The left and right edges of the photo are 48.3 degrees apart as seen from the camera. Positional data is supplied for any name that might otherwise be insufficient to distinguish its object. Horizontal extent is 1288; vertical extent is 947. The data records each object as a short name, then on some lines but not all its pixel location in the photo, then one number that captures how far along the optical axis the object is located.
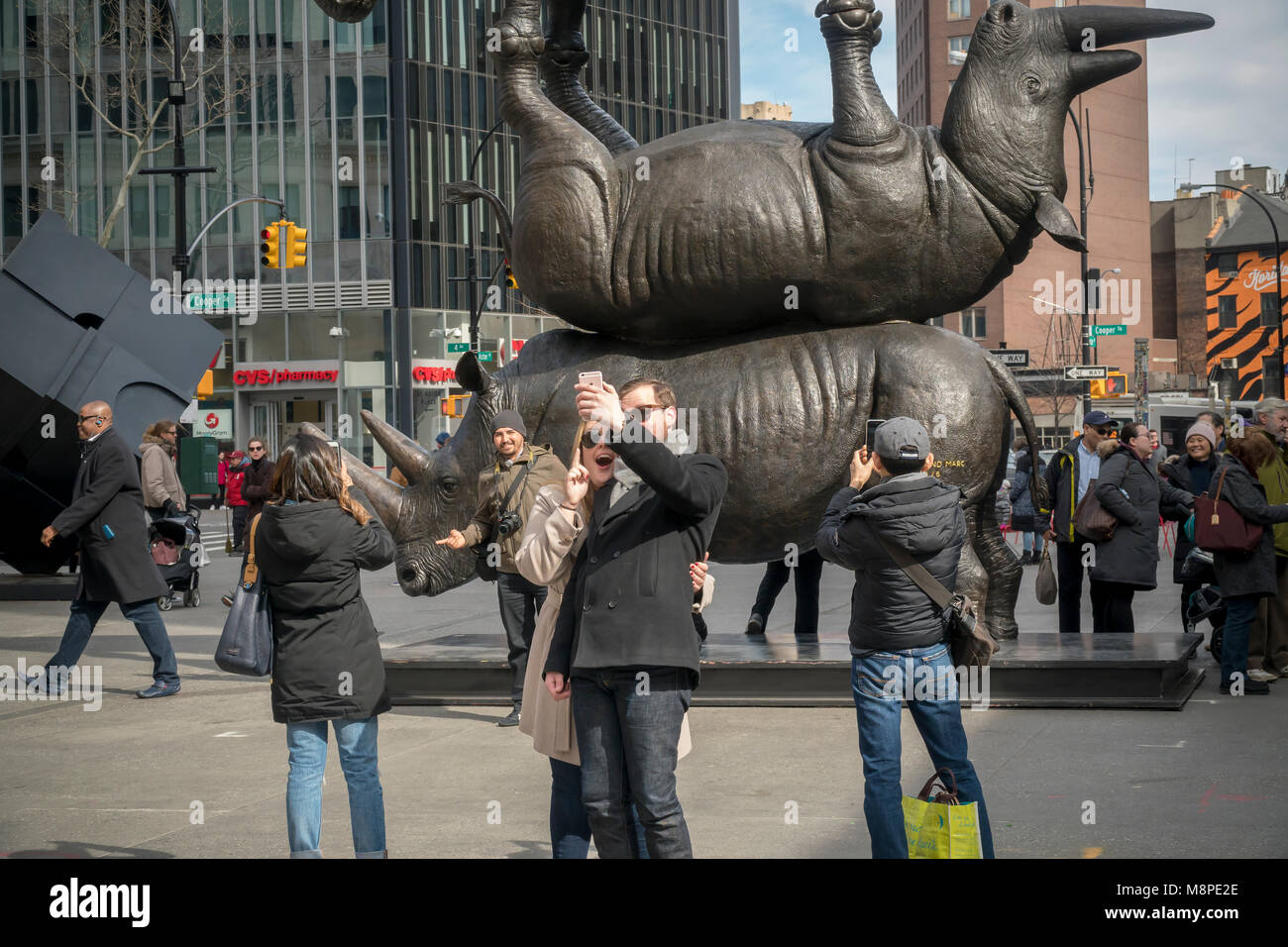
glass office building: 45.78
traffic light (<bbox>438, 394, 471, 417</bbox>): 34.53
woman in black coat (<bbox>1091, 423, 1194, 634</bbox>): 9.76
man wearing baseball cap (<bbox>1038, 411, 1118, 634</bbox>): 10.71
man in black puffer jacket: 5.09
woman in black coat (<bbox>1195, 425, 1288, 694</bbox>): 8.91
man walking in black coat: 9.66
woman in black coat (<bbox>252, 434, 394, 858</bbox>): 5.27
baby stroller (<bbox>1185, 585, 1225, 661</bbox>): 9.95
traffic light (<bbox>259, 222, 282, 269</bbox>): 25.80
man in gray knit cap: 8.10
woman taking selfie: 4.71
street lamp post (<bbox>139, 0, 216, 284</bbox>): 21.19
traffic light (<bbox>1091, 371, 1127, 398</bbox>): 28.11
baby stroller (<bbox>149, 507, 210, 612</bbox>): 14.76
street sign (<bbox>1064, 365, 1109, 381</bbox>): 26.30
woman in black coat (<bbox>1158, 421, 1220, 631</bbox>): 11.23
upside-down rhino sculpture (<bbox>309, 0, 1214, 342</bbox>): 8.54
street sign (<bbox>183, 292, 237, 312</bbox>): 33.72
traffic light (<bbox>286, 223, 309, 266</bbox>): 25.77
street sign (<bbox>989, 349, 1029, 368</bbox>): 34.91
